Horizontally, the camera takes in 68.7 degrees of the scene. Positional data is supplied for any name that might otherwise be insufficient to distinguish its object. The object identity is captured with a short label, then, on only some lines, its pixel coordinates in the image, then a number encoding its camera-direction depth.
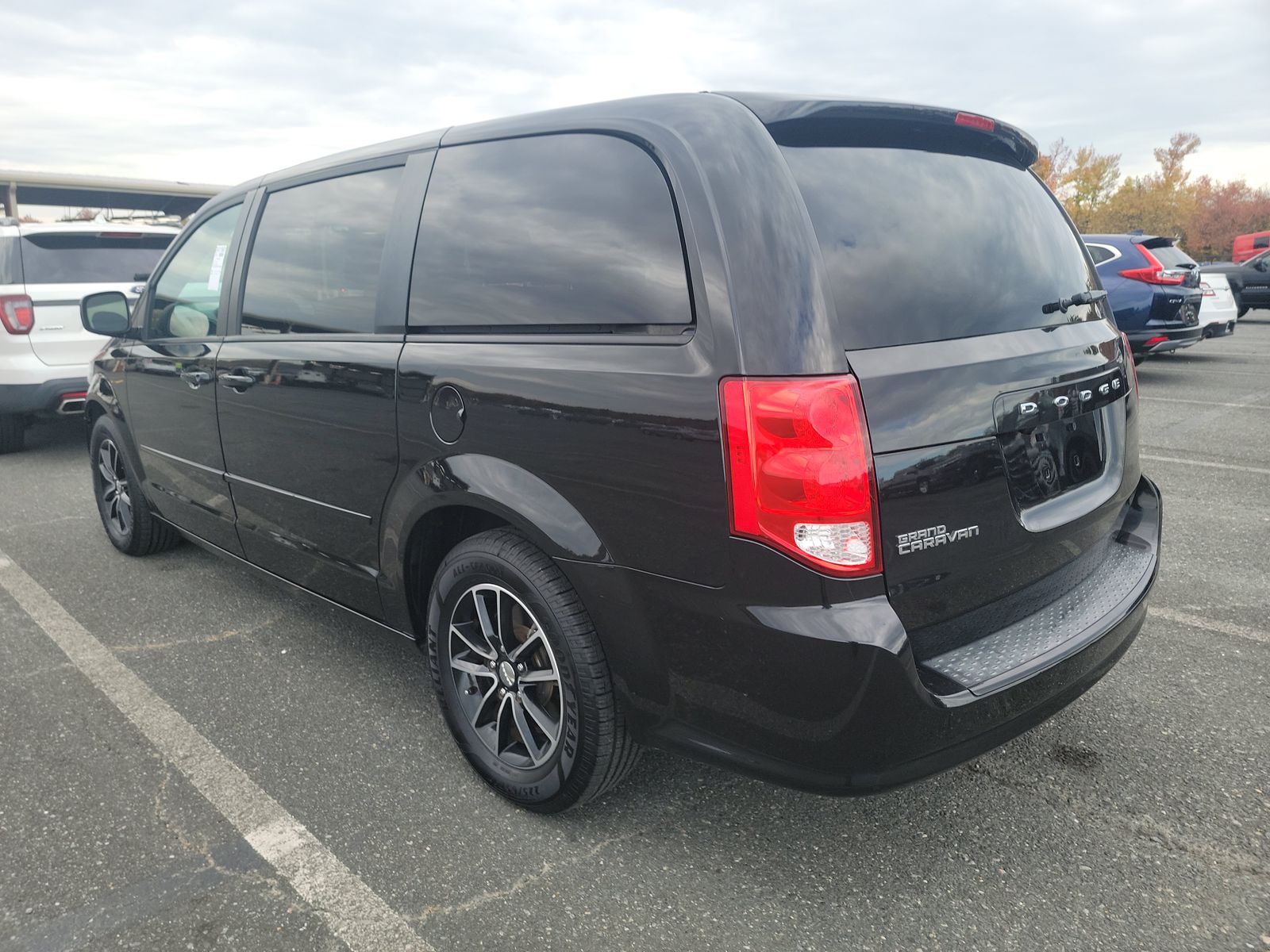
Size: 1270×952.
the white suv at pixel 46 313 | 6.51
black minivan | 1.84
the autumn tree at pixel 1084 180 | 60.81
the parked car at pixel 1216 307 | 12.18
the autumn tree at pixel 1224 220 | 57.88
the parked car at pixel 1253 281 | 19.56
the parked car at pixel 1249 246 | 24.30
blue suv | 10.05
